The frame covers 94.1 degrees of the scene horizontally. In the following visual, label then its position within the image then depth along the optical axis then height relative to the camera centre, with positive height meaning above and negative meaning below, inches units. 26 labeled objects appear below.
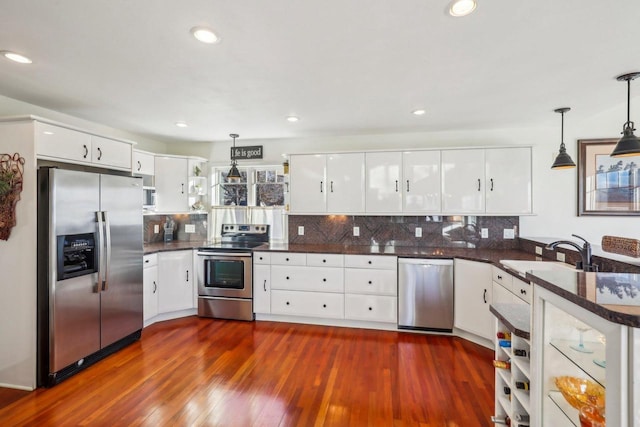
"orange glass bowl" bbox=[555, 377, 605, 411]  39.9 -25.4
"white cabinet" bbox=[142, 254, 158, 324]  134.3 -34.5
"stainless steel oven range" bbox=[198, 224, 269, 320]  144.6 -34.4
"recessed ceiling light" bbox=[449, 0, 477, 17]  54.6 +38.6
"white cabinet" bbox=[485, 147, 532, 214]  131.4 +14.5
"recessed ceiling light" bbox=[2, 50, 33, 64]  73.8 +39.4
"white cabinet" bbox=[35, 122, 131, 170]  91.8 +22.3
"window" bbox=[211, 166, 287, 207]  169.3 +14.1
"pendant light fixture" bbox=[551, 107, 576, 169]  101.7 +17.9
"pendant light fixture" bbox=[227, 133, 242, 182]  149.0 +21.9
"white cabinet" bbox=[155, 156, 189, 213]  156.4 +14.9
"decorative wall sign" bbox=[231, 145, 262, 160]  170.7 +34.6
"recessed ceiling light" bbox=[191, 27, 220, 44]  63.2 +38.8
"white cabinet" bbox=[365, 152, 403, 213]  143.5 +14.8
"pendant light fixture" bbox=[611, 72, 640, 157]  74.7 +17.3
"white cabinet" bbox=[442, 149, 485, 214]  135.7 +14.6
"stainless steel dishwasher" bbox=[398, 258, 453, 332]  127.3 -35.3
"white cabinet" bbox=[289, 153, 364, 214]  147.5 +14.8
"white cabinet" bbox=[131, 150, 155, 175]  142.3 +24.3
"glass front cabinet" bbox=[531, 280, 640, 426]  38.9 -21.4
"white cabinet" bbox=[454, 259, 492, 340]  116.3 -34.3
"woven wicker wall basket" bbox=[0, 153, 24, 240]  88.8 +6.8
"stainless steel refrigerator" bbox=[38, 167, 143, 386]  90.4 -19.2
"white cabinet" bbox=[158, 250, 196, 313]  143.1 -34.0
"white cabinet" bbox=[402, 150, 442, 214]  139.8 +14.6
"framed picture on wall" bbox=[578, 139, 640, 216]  125.2 +14.0
